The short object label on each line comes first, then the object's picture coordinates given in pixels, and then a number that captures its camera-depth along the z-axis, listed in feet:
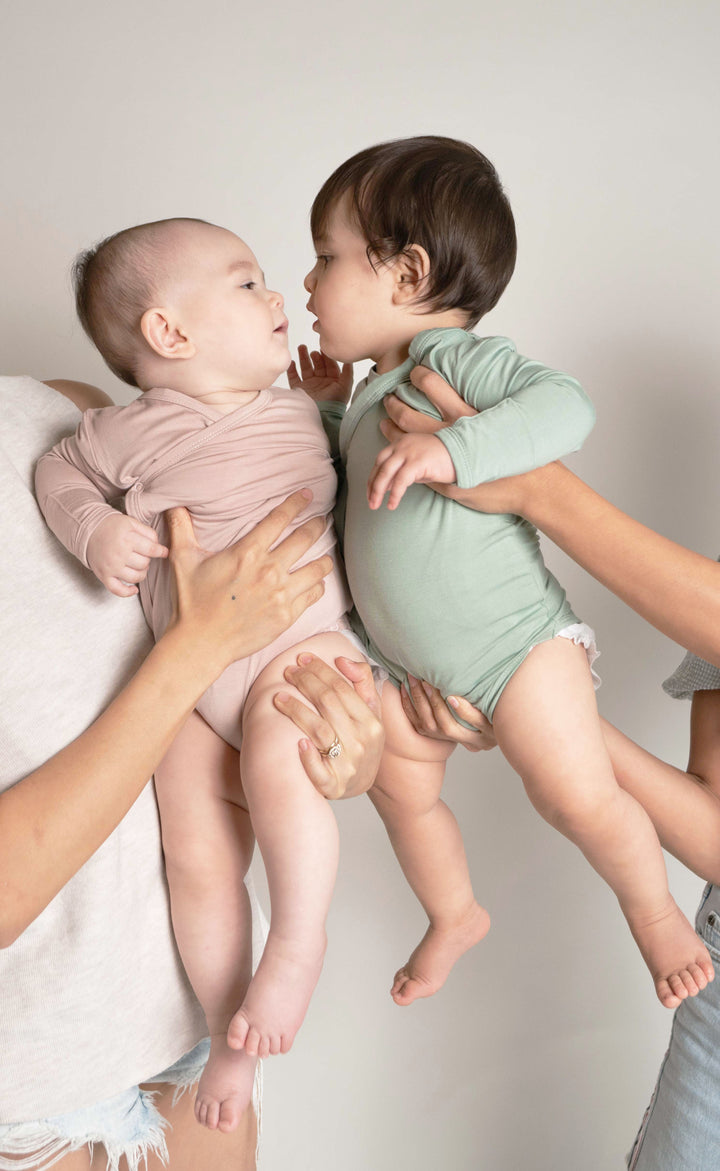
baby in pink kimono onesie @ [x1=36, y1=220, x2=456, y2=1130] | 3.98
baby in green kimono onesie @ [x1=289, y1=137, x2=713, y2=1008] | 4.19
